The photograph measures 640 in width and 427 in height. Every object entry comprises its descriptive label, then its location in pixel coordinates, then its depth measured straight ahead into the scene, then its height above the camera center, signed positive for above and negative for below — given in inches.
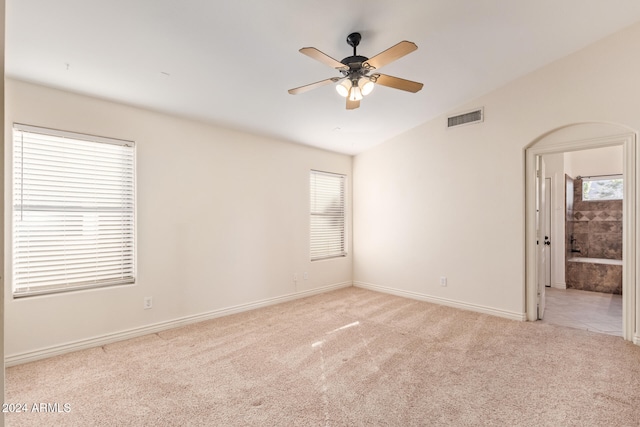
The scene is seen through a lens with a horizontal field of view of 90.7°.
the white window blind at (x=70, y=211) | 113.1 +1.0
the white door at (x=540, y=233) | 153.6 -9.2
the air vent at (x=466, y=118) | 165.5 +51.8
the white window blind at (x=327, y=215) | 212.1 -0.8
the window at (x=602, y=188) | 232.2 +20.0
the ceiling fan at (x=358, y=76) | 90.8 +44.2
